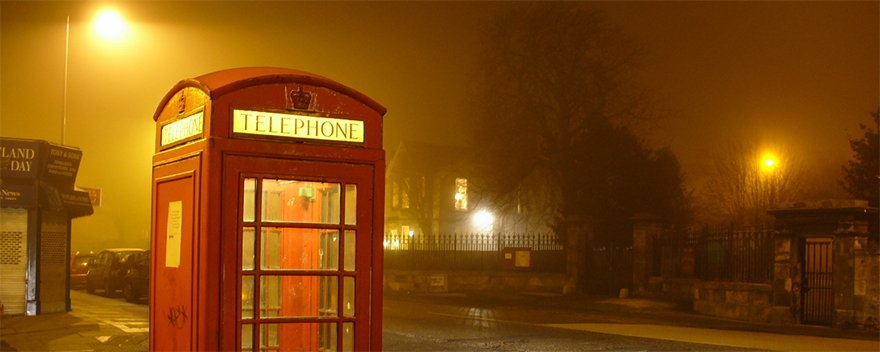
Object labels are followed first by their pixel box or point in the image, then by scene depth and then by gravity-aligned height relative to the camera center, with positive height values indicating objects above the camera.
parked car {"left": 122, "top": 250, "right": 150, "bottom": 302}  24.77 -2.05
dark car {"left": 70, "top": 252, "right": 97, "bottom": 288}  32.88 -2.35
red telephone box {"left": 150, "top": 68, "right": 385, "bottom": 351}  5.04 -0.02
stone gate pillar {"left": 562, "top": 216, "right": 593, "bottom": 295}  27.83 -1.15
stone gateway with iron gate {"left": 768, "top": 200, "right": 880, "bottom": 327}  16.45 -0.70
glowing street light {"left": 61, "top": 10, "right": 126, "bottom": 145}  19.03 +4.16
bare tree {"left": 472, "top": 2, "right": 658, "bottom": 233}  30.81 +3.91
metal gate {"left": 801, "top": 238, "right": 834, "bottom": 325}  17.67 -1.47
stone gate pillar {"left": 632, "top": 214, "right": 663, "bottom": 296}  24.81 -0.87
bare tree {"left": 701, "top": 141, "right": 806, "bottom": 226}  41.44 +1.56
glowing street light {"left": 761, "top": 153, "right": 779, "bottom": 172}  36.75 +2.59
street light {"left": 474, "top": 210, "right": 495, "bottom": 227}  61.97 -0.32
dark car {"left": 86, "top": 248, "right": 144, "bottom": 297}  26.77 -1.94
